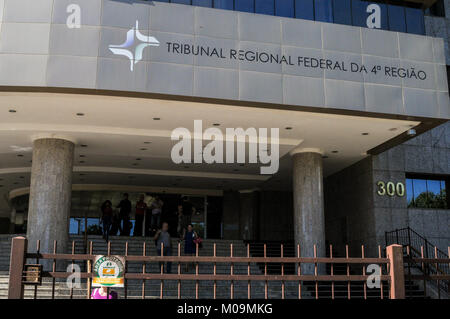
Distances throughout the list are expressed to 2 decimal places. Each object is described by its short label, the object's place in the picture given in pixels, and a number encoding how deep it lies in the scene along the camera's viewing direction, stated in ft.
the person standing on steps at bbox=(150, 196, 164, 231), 77.71
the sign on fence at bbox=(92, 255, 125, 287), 26.91
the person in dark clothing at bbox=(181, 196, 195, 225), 89.76
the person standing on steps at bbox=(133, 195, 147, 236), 79.30
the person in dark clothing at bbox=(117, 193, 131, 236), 80.43
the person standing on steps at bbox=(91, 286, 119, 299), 26.91
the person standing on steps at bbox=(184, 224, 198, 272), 59.67
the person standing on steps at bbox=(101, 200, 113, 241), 72.10
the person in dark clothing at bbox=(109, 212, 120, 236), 85.49
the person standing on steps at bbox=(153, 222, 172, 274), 56.24
